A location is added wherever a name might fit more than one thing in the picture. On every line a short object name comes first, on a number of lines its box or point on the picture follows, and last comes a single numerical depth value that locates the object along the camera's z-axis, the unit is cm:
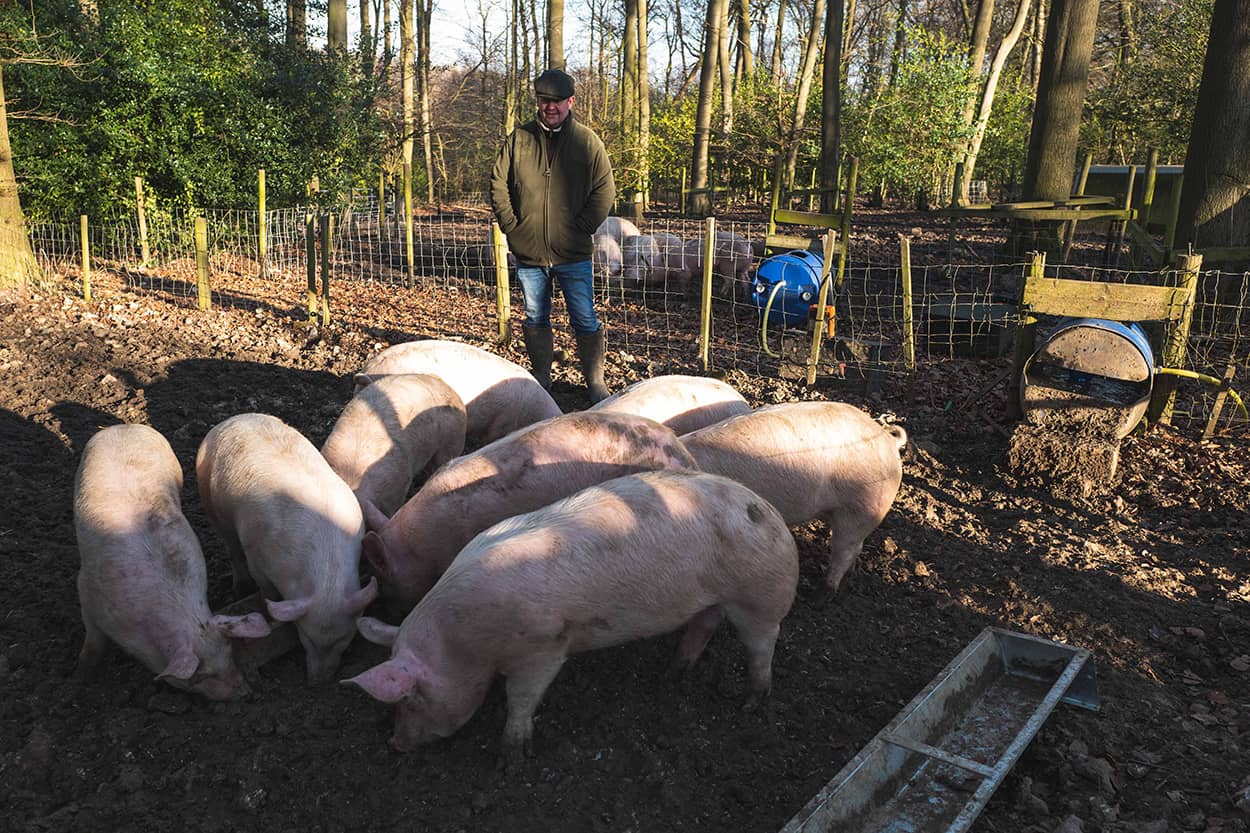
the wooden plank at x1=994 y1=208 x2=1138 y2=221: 930
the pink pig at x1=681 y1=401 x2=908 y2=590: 414
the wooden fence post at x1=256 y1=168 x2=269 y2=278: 1073
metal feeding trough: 278
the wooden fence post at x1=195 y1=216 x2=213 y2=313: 848
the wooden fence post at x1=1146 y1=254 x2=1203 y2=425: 572
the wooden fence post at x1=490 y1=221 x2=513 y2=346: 796
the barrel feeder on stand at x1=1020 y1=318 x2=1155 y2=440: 552
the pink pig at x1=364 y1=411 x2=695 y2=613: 372
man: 598
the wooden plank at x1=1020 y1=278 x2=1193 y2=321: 564
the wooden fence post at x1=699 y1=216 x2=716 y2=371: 742
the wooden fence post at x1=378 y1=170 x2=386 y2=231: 1371
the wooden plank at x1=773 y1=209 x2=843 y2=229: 916
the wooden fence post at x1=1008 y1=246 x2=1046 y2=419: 598
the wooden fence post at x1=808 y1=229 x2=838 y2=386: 679
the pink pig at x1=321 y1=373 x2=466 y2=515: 447
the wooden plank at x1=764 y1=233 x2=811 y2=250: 1006
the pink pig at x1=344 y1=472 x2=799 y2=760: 299
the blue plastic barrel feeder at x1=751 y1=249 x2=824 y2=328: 923
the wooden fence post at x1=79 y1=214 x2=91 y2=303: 859
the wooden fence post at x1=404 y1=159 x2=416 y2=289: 1143
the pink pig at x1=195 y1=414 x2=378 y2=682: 350
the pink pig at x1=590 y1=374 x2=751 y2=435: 483
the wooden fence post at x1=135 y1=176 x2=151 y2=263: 1079
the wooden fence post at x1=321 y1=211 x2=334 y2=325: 843
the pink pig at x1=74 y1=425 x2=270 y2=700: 331
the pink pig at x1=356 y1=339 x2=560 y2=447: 550
